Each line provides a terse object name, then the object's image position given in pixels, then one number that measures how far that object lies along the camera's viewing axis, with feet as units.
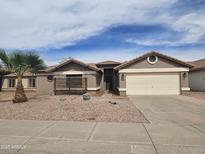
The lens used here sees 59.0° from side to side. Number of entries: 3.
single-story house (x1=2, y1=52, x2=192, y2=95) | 62.32
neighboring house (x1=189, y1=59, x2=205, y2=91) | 74.54
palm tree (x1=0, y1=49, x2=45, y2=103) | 43.70
